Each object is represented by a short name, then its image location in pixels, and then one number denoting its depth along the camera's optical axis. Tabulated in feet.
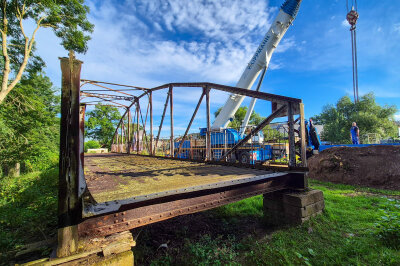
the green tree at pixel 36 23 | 32.83
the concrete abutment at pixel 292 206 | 11.13
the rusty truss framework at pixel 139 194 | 5.74
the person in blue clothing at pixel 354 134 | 34.78
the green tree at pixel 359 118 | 78.95
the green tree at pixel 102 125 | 111.31
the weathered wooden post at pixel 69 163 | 5.68
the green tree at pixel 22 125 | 33.27
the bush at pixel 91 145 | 99.42
